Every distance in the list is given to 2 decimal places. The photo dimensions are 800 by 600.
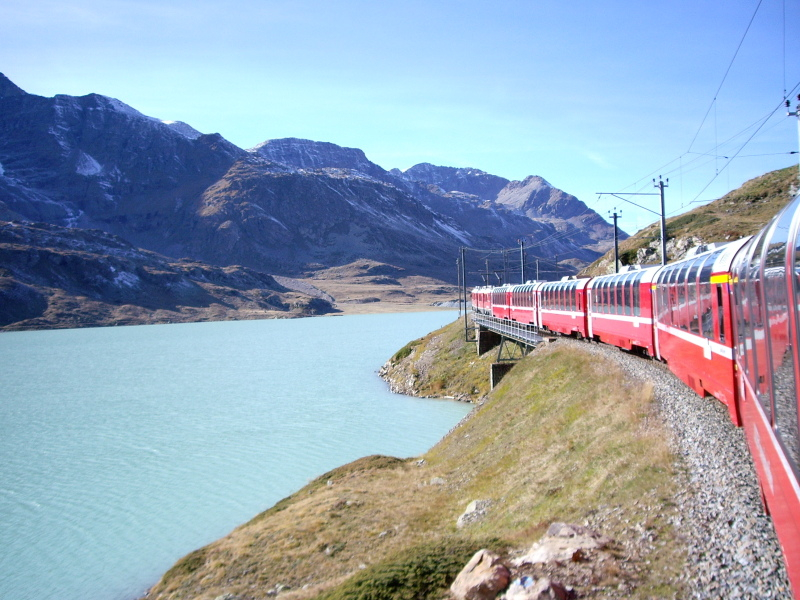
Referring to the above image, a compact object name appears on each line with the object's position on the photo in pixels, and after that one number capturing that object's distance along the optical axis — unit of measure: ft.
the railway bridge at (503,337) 136.67
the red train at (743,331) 18.61
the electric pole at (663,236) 112.70
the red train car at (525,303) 153.17
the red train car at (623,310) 77.41
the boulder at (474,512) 53.36
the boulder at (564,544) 30.68
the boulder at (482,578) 30.30
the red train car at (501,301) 189.39
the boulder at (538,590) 27.17
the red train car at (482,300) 229.17
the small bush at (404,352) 224.74
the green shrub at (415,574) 35.01
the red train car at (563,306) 112.68
